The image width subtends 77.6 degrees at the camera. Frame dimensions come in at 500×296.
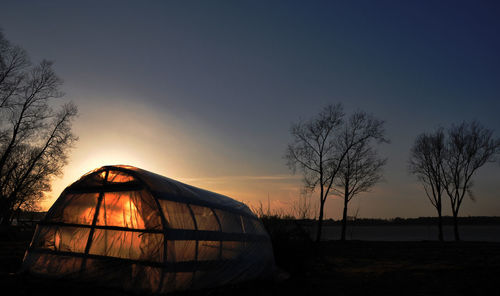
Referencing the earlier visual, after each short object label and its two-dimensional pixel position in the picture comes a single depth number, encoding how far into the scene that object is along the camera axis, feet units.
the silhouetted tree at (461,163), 112.57
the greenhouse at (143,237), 23.39
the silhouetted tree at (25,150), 75.87
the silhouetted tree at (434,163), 116.47
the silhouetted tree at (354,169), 105.50
